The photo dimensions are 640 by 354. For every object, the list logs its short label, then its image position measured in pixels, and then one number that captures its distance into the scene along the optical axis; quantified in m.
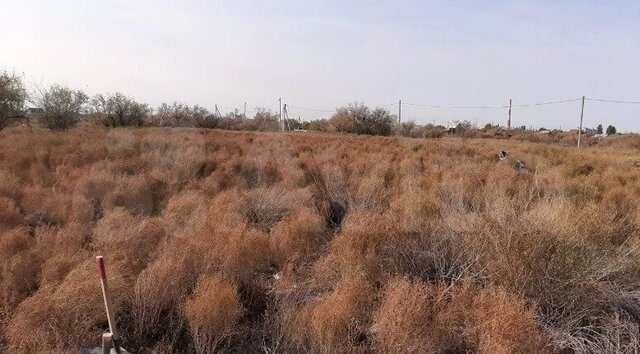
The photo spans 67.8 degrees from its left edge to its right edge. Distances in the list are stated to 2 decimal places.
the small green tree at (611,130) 65.35
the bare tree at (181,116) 46.80
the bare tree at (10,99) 30.41
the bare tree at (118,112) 41.47
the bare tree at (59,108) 34.53
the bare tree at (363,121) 49.47
